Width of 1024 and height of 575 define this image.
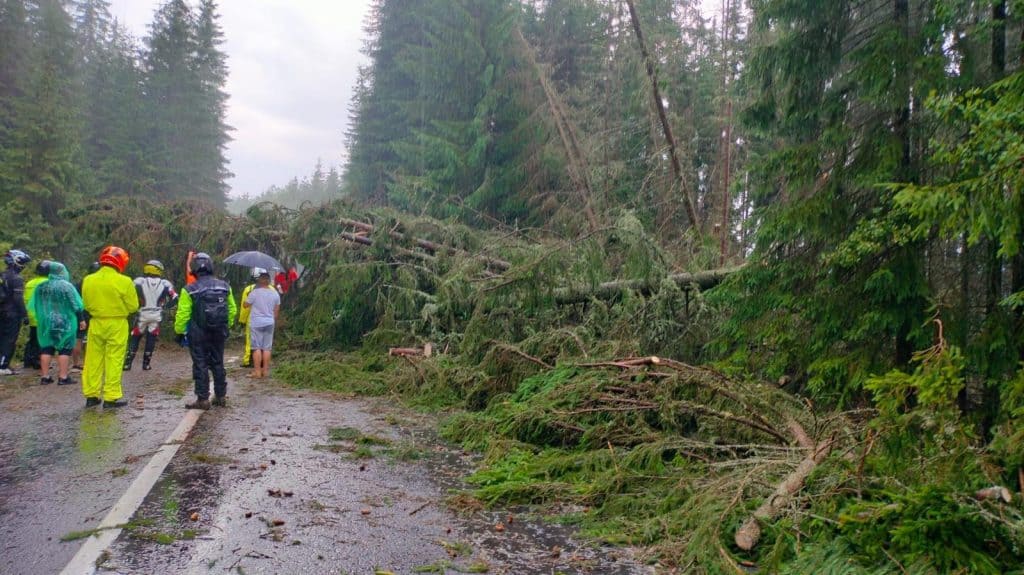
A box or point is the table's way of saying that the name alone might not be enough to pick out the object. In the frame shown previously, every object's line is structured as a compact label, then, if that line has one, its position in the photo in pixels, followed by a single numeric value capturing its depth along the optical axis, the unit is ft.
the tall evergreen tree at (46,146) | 104.73
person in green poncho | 32.12
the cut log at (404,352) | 35.17
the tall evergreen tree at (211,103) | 155.22
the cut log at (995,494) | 9.68
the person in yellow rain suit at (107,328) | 25.77
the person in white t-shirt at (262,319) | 36.06
